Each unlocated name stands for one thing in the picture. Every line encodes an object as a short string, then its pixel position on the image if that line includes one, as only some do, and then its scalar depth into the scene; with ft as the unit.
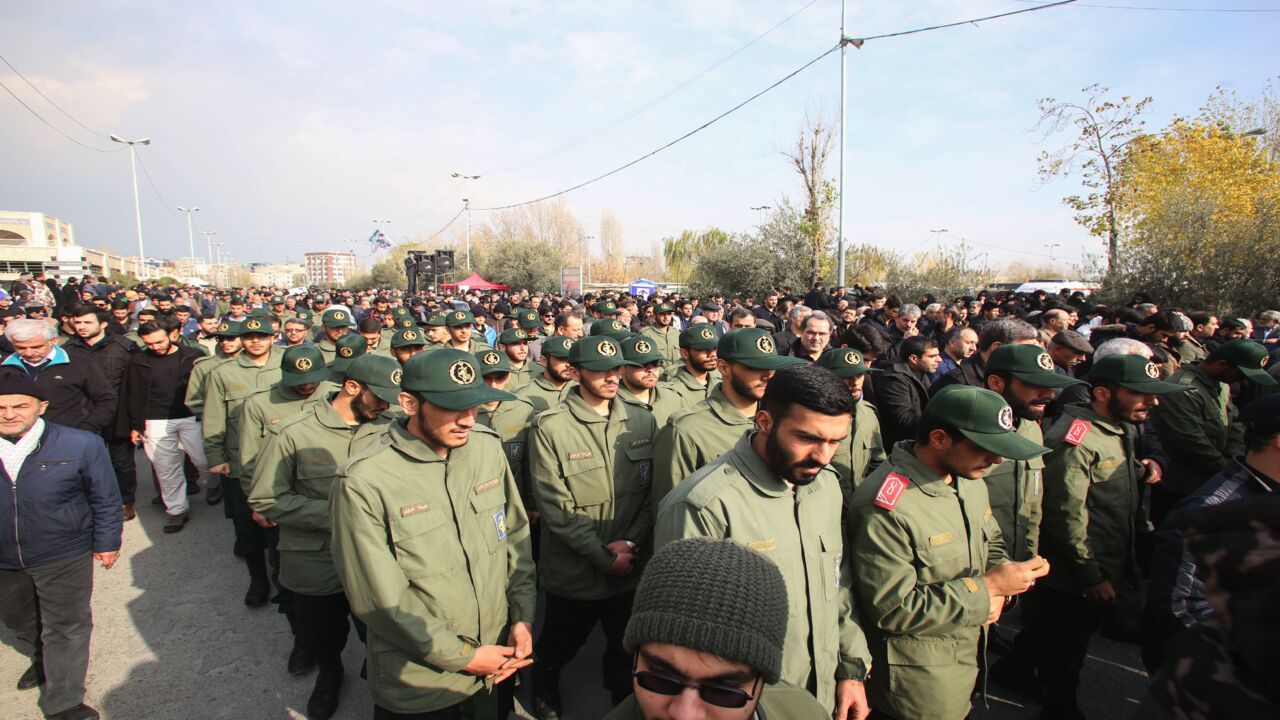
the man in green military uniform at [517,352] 20.81
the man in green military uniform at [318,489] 11.13
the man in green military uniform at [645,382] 13.10
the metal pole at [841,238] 52.84
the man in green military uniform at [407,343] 19.85
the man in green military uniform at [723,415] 9.98
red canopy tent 109.81
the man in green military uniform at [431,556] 7.54
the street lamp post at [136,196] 102.32
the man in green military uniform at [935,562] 7.54
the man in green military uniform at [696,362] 16.29
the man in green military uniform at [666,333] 29.40
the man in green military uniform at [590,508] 11.03
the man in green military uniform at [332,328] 25.11
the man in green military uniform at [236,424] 15.51
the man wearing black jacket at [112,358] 20.88
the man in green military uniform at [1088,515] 10.30
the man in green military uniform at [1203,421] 14.06
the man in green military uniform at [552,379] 17.17
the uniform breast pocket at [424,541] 7.75
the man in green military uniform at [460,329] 23.86
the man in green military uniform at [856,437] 12.00
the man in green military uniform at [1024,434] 9.99
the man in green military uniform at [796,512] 6.61
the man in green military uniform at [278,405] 13.66
